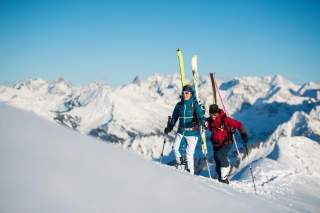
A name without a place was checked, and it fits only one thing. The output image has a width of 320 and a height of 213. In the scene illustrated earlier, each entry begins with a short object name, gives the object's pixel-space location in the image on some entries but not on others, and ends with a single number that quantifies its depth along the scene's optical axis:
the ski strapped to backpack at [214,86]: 21.45
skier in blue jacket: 13.87
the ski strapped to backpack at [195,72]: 21.00
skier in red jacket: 14.27
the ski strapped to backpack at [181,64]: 20.54
